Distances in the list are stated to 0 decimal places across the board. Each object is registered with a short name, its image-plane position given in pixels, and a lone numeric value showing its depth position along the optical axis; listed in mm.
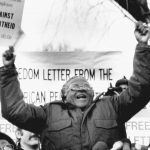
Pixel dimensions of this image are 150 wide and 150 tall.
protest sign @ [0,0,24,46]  4234
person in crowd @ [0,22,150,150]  3973
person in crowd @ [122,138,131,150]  3518
